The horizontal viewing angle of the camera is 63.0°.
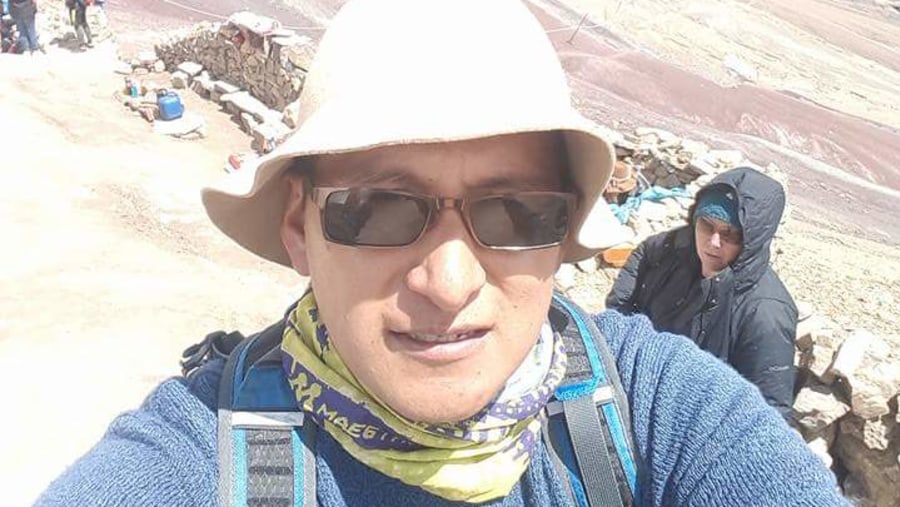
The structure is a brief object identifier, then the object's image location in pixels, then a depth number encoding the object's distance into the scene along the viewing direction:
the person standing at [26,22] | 13.73
